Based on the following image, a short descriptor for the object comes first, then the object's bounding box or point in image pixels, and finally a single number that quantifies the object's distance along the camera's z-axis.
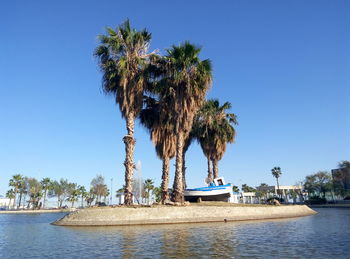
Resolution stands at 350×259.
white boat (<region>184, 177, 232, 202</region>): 39.56
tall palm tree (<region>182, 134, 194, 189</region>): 43.84
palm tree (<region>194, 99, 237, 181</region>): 44.56
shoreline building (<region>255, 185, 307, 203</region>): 130.30
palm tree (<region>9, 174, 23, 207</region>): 119.88
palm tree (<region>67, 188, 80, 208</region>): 138.88
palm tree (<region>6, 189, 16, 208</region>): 128.75
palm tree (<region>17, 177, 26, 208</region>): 122.06
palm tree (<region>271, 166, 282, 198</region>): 118.88
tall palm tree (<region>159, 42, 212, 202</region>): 32.25
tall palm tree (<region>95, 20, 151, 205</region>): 32.53
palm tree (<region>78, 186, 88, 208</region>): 142.38
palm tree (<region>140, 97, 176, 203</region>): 35.19
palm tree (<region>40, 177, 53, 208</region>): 129.00
